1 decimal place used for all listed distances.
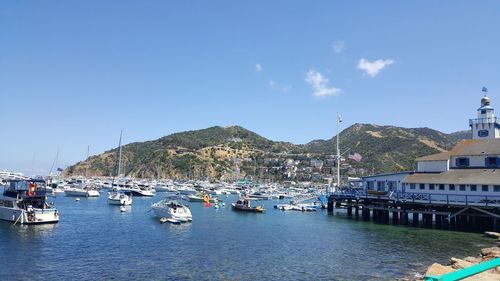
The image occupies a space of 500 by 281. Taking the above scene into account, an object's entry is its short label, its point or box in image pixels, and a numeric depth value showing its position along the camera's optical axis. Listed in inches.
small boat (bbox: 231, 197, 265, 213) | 3112.7
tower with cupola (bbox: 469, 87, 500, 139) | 2726.4
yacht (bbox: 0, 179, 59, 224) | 2124.8
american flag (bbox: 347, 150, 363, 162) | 3053.6
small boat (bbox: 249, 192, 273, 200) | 4958.2
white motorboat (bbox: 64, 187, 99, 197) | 4532.5
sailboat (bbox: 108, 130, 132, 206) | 3437.5
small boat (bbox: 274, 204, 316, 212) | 3385.8
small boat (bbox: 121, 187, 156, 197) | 4817.9
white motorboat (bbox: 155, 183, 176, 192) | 6047.7
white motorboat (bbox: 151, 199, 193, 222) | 2412.6
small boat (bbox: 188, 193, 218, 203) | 4279.0
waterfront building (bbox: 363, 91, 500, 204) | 2122.3
